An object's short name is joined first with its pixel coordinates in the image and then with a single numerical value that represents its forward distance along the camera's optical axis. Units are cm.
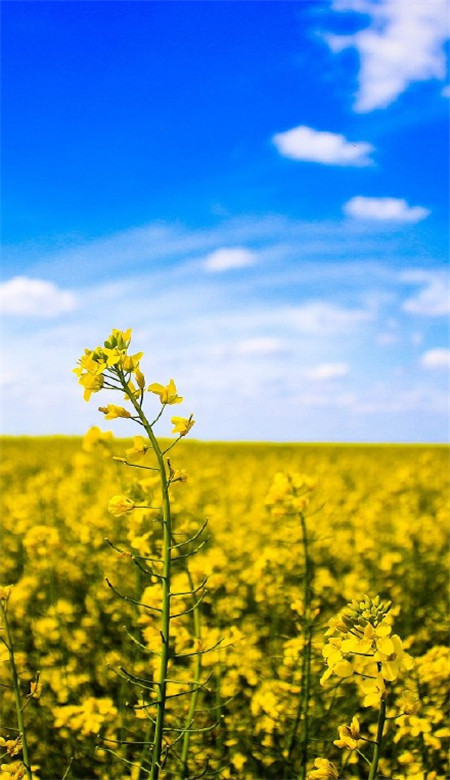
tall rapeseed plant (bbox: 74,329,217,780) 64
